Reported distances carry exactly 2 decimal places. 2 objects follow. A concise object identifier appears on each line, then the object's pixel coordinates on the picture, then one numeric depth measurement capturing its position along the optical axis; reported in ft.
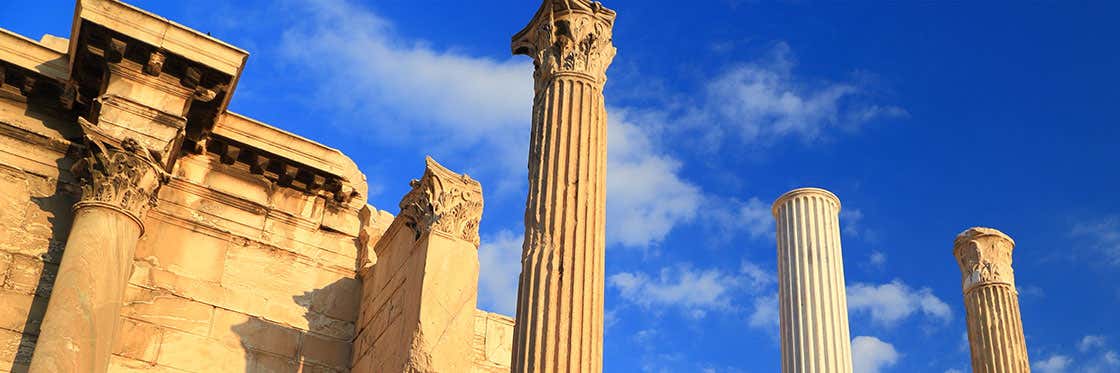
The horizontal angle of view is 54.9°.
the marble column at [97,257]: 34.83
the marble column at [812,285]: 50.24
